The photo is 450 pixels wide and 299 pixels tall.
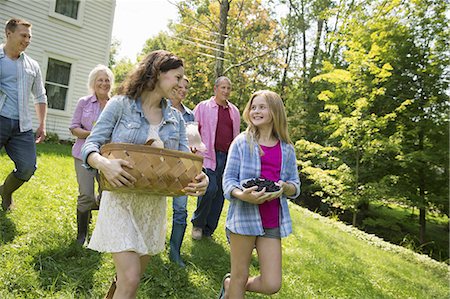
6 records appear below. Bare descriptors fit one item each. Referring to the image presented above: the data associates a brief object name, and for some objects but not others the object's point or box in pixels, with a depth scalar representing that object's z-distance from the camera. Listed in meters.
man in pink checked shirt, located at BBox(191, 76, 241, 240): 4.66
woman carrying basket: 1.99
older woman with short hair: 3.74
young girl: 2.65
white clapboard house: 11.55
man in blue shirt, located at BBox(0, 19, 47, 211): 3.75
